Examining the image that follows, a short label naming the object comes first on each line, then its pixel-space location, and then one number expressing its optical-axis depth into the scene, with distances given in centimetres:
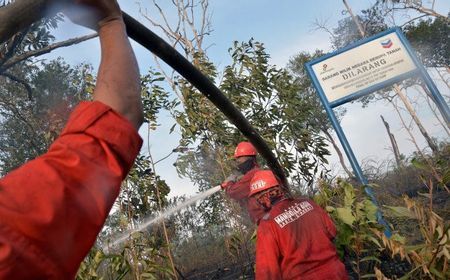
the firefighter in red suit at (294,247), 321
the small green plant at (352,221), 399
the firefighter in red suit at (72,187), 49
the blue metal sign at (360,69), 592
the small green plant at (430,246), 254
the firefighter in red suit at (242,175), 561
